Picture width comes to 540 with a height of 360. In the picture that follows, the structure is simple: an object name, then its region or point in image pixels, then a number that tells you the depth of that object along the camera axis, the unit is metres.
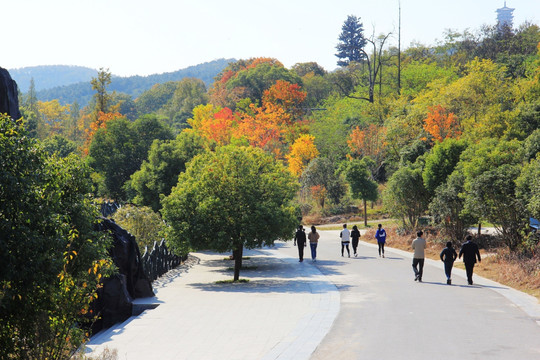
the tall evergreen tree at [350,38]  114.44
